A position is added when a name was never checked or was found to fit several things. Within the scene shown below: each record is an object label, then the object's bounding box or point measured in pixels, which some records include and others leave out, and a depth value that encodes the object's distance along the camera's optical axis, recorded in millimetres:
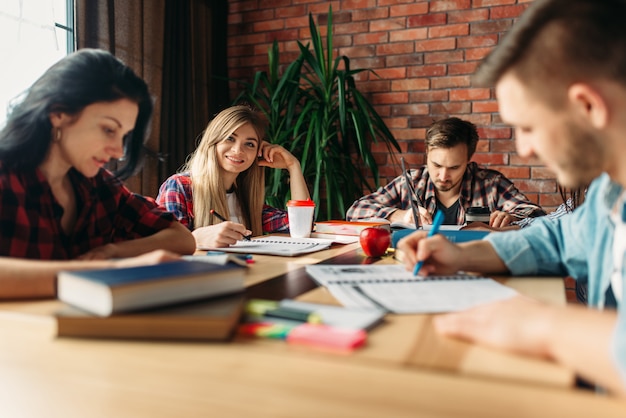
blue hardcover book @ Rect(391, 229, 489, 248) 1291
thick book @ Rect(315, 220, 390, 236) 1794
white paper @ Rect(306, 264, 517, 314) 761
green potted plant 3219
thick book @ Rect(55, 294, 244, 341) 599
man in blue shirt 523
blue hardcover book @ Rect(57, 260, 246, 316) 616
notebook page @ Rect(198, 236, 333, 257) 1339
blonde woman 2027
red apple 1303
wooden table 482
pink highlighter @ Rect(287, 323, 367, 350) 568
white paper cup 1687
